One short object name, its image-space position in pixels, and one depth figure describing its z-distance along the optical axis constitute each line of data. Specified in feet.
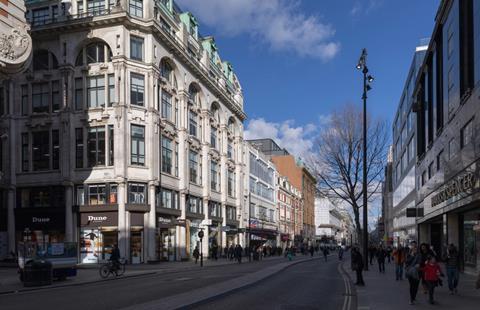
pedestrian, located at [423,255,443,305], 48.52
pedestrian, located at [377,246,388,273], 97.15
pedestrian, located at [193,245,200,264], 147.47
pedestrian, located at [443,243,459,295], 58.03
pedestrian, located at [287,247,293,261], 168.52
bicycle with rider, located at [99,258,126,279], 90.80
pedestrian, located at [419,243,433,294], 50.10
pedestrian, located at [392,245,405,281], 79.71
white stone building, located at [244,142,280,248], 248.73
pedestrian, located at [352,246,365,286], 69.41
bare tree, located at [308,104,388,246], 126.96
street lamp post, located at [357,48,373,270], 90.89
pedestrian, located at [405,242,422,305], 47.55
